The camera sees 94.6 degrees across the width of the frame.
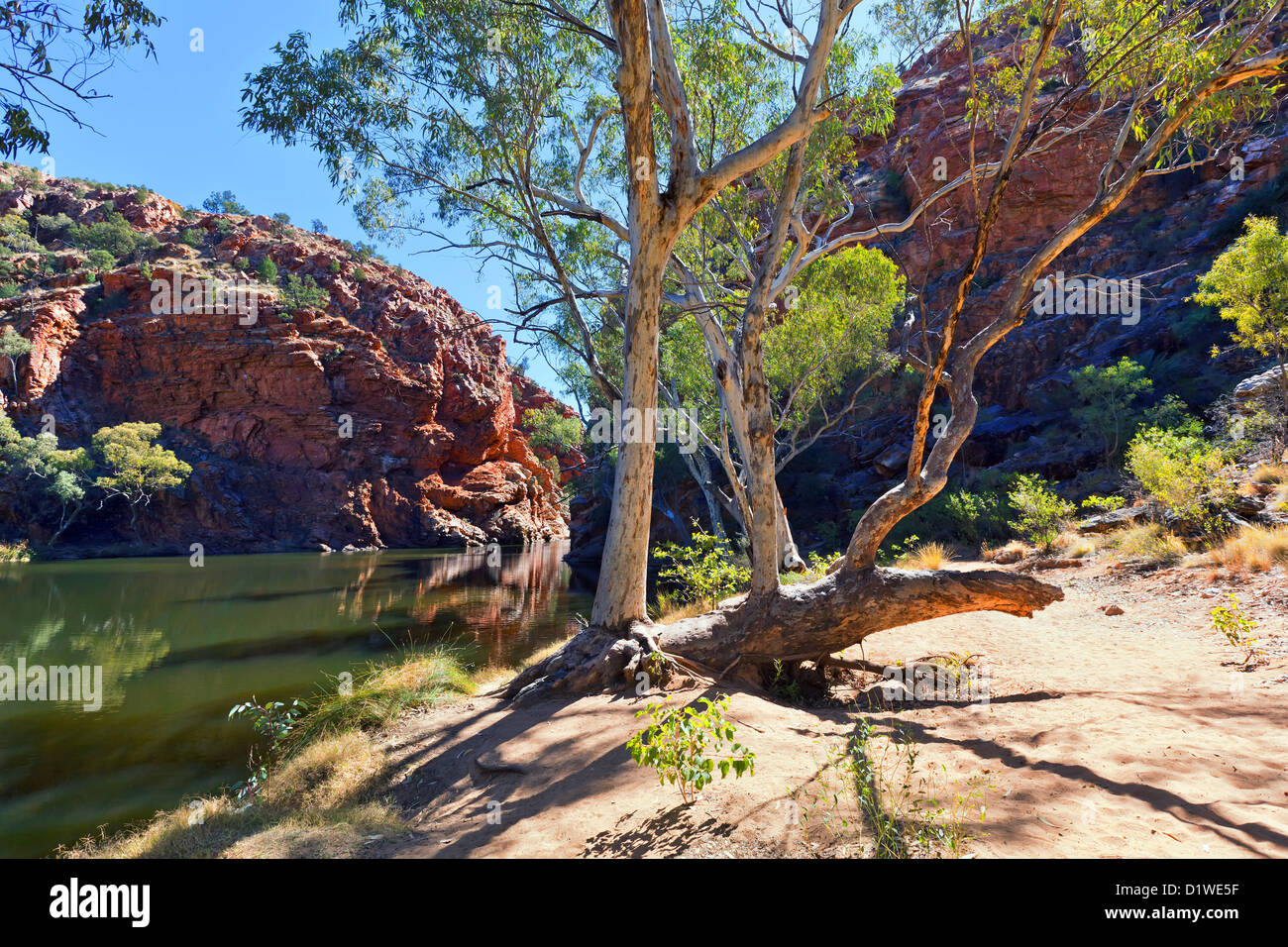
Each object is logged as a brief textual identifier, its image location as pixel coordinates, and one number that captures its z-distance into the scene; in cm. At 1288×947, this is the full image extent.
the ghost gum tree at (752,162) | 483
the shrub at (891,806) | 219
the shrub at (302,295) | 4244
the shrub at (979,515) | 1443
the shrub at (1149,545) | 808
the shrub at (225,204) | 5972
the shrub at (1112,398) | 1671
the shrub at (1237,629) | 441
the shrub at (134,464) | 3117
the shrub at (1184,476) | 823
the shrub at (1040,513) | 1172
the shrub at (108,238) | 4212
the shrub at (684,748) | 263
